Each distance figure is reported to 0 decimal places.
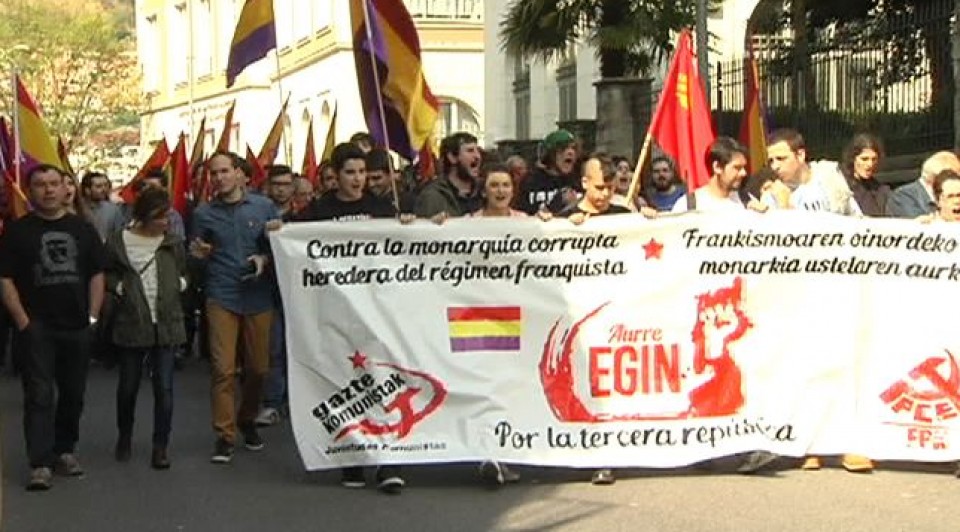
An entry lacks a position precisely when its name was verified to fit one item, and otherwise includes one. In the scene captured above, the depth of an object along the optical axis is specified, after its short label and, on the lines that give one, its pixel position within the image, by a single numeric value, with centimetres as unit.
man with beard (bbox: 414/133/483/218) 1061
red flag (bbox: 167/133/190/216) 1861
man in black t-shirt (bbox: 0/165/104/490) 984
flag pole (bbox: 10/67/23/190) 1412
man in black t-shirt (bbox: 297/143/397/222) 1023
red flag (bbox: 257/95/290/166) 2023
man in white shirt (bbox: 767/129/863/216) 1052
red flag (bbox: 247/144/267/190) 1856
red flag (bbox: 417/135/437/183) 1480
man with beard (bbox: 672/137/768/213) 994
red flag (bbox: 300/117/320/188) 2192
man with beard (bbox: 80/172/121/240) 1695
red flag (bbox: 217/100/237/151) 1866
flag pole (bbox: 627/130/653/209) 1058
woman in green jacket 1040
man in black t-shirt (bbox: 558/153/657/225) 975
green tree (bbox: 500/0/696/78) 2484
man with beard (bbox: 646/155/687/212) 1345
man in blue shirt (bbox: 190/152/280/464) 1033
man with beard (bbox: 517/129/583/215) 1298
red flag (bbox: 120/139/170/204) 1902
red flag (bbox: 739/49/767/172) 1375
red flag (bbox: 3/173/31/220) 1320
